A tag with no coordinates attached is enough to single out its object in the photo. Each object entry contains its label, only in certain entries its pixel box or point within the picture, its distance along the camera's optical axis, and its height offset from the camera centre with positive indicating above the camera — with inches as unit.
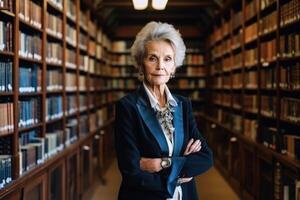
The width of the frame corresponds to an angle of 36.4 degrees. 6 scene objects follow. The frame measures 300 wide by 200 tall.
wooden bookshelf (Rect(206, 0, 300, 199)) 154.6 -4.3
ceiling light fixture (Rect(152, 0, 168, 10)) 220.4 +41.9
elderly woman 66.9 -6.6
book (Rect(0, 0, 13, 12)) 118.5 +23.1
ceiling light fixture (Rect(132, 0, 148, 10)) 217.0 +41.2
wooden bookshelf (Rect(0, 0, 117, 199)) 126.8 -4.6
